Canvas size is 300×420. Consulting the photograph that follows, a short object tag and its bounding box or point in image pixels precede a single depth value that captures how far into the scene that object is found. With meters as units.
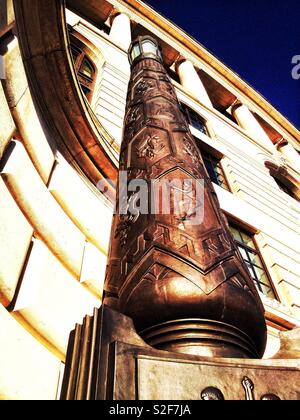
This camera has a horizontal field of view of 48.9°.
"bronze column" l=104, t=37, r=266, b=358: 1.26
